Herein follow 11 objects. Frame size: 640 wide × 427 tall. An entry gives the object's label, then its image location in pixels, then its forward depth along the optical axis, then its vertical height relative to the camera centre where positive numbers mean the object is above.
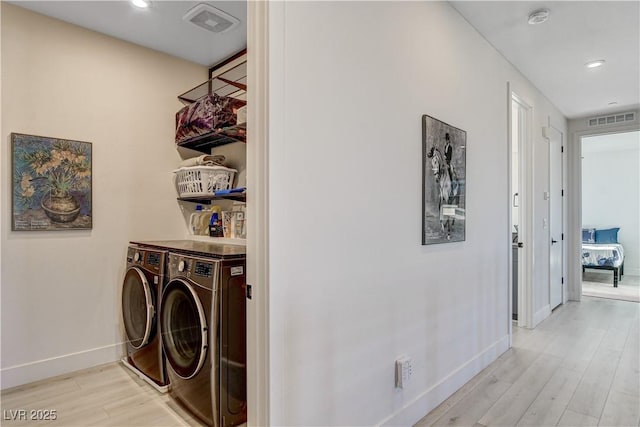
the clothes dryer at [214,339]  1.75 -0.63
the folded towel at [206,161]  2.66 +0.42
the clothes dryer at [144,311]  2.27 -0.65
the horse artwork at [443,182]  2.09 +0.21
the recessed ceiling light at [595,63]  3.19 +1.39
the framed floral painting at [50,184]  2.35 +0.23
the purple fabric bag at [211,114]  2.50 +0.74
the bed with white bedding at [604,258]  5.86 -0.74
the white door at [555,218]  4.32 -0.04
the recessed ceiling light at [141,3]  2.25 +1.37
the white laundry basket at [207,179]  2.62 +0.28
